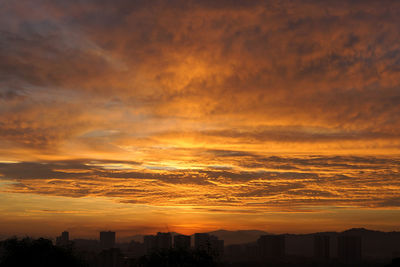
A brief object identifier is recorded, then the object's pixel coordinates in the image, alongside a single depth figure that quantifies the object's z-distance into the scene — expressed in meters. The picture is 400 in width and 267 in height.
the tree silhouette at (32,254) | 50.66
